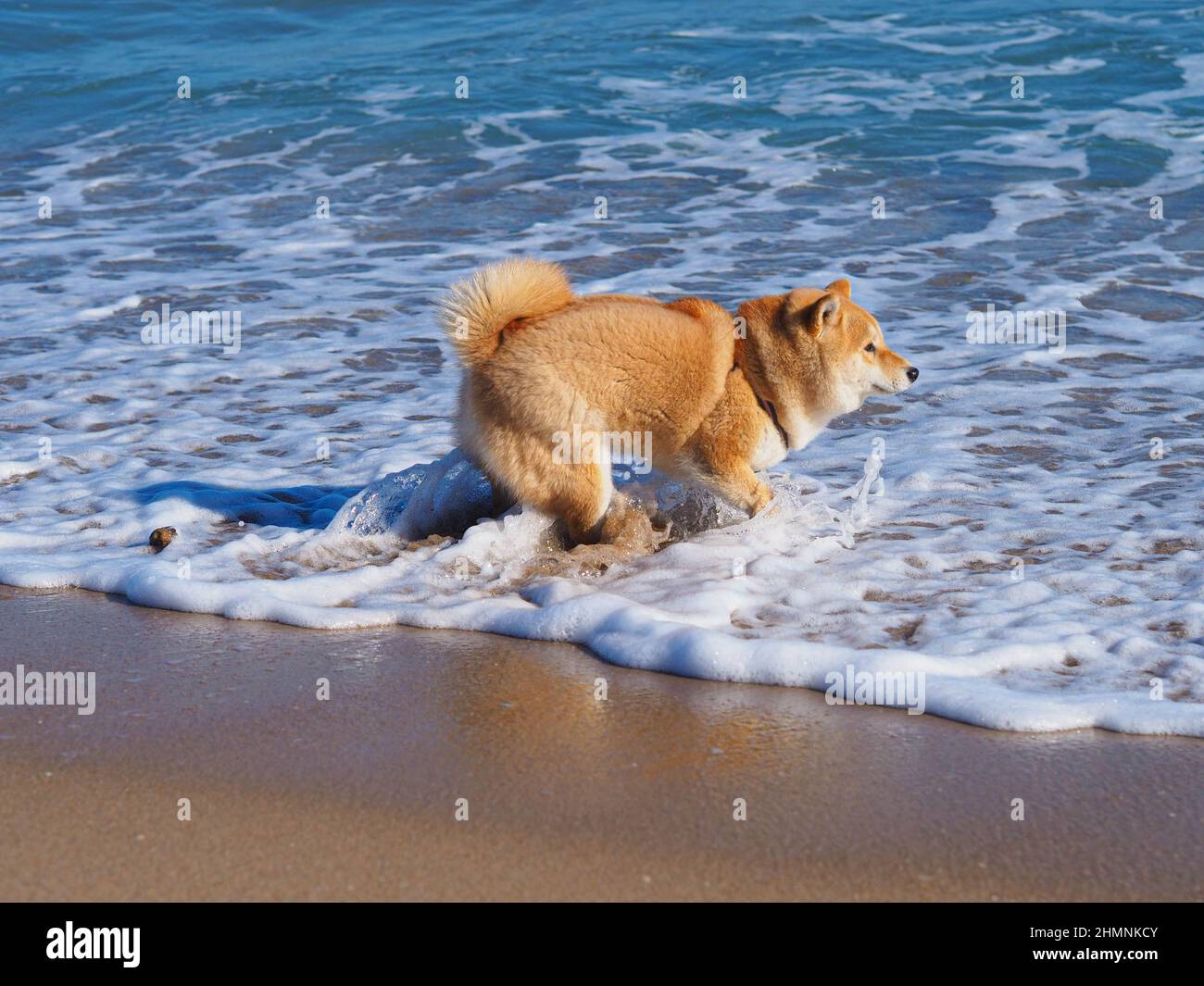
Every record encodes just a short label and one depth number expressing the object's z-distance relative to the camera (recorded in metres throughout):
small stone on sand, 5.61
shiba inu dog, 5.22
